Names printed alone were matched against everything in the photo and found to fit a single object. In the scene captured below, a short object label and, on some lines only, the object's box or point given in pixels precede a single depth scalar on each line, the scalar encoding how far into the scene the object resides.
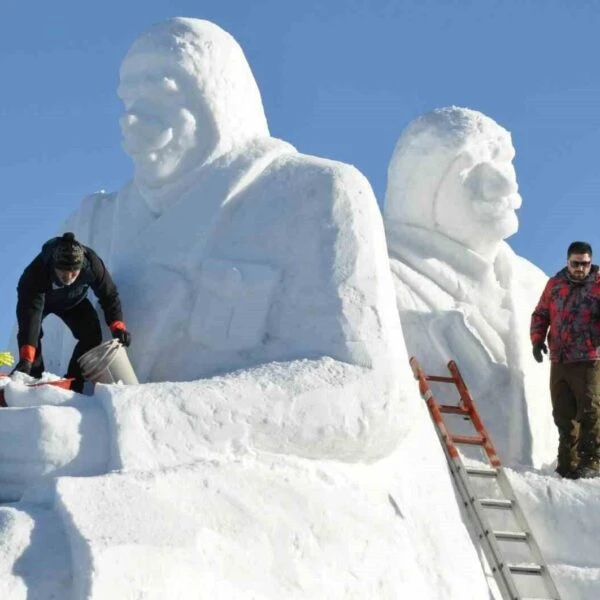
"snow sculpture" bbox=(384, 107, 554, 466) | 16.97
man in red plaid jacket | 15.90
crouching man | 13.40
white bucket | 13.37
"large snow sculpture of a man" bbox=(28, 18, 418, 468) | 12.62
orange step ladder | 14.51
